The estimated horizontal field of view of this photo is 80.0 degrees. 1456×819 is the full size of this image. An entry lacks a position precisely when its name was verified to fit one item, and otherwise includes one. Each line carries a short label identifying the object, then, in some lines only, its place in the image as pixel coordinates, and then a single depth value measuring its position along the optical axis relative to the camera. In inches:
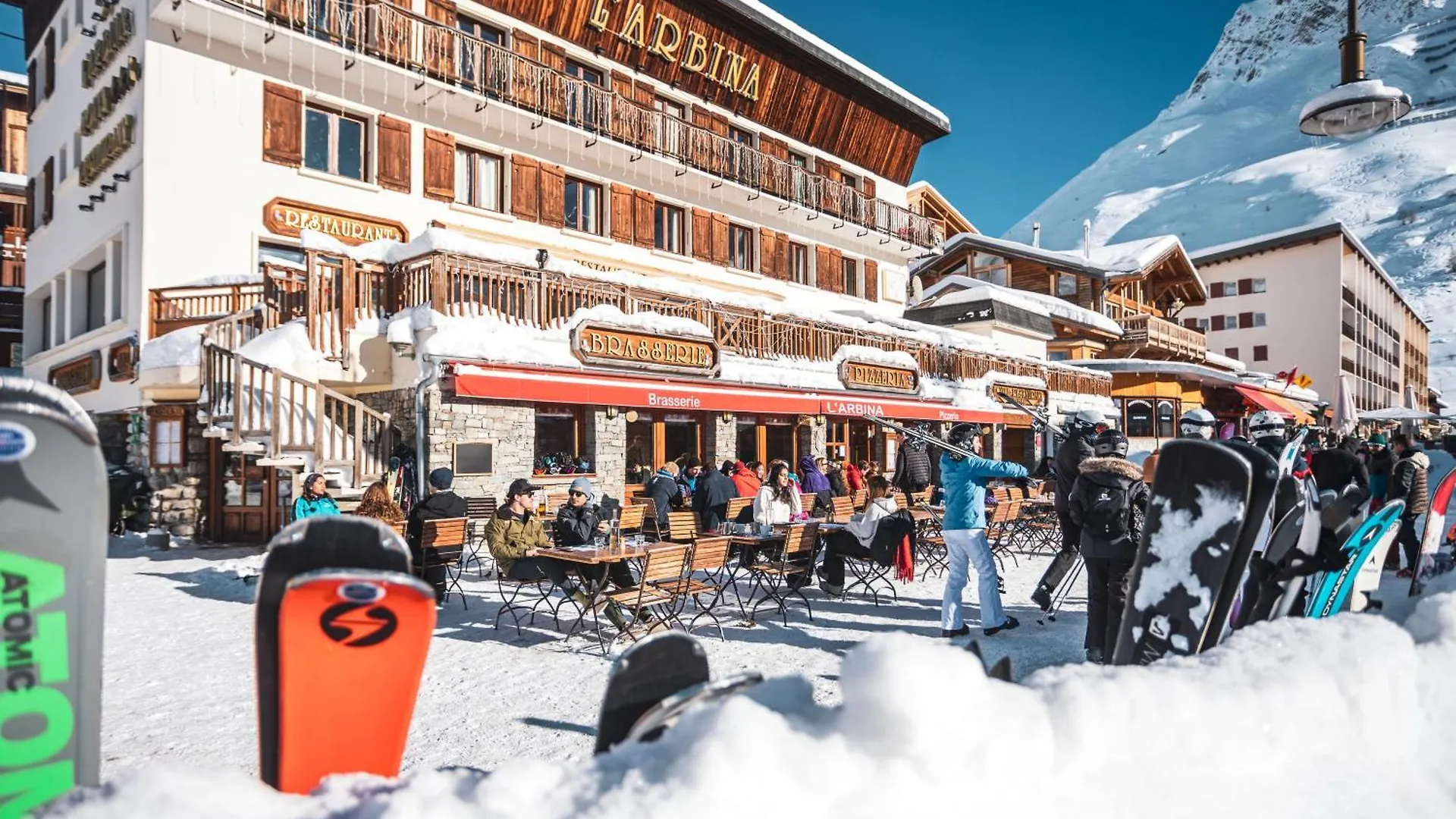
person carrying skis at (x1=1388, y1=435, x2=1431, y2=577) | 341.1
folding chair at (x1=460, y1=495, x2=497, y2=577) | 415.2
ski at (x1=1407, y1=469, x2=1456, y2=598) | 193.5
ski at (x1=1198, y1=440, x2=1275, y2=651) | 119.1
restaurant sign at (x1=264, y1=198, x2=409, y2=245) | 516.7
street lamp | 192.9
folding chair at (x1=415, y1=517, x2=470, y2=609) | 312.3
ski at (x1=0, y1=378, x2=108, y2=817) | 62.1
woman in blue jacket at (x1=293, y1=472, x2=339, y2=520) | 314.8
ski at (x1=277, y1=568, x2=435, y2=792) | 71.7
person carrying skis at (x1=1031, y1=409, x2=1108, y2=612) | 245.1
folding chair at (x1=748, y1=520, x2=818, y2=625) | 294.7
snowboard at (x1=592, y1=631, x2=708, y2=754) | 69.9
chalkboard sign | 454.6
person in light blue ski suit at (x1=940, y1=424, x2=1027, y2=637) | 250.5
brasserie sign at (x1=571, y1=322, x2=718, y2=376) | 502.6
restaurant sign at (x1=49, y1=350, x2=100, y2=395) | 581.9
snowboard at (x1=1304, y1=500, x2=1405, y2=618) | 152.8
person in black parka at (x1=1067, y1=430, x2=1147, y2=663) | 199.9
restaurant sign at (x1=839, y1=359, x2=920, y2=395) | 696.4
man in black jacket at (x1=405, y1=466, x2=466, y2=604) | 320.2
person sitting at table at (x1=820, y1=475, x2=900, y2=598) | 315.9
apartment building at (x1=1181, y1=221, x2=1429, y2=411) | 1898.4
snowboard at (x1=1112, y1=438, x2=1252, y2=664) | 119.6
